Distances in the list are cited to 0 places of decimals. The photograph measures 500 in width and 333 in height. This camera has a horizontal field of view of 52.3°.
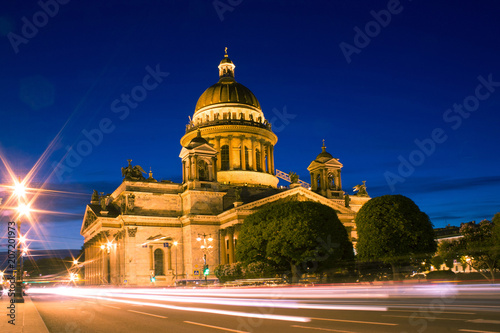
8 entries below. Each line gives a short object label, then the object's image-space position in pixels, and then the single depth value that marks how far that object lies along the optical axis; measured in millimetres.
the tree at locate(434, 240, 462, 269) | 75312
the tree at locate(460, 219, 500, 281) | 64938
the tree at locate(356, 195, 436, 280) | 54281
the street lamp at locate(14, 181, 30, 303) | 32344
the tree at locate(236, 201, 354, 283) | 58125
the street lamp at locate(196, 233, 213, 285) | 70556
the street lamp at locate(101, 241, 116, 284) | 77775
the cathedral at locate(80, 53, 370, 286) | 74250
